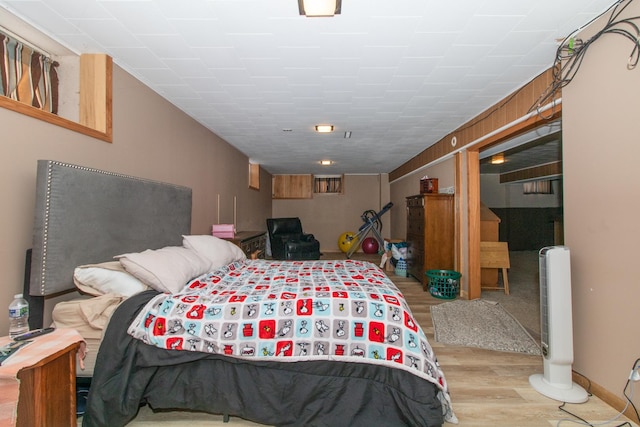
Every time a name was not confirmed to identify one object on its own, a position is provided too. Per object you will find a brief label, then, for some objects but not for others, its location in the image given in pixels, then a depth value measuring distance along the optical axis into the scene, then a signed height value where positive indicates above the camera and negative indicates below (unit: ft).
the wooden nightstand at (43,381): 3.42 -2.14
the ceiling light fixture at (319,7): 4.87 +3.75
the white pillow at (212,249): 7.63 -0.85
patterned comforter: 4.87 -1.93
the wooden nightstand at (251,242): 11.43 -1.05
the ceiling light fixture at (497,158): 17.04 +3.75
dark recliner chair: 16.65 -1.43
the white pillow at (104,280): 5.27 -1.16
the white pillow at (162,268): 5.55 -1.02
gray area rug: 7.84 -3.46
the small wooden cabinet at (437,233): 13.23 -0.68
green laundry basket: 11.85 -2.81
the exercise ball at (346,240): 23.48 -1.85
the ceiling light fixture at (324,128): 11.75 +3.86
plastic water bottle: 4.49 -1.56
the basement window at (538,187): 24.86 +2.78
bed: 4.73 -2.29
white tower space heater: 5.61 -2.19
